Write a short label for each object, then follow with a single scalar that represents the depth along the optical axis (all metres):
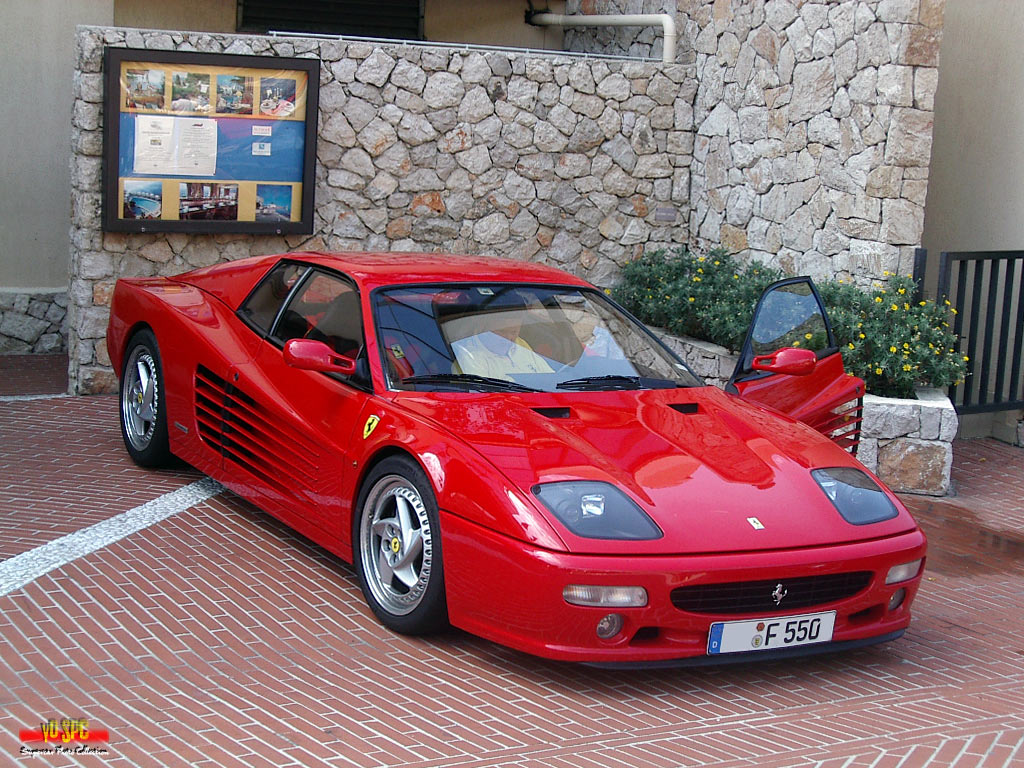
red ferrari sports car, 4.26
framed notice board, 9.05
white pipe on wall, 10.91
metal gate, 8.80
